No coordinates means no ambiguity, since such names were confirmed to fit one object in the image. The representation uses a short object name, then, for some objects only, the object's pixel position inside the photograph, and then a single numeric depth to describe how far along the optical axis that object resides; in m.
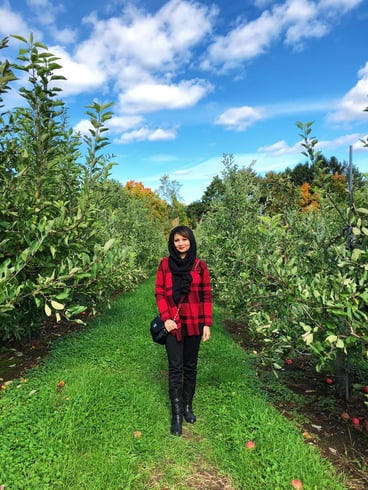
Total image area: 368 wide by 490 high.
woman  3.22
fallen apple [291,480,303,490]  2.31
